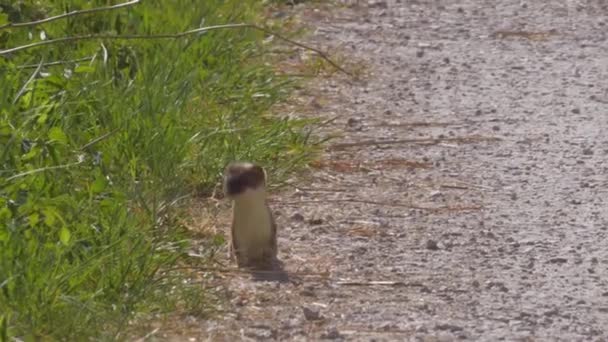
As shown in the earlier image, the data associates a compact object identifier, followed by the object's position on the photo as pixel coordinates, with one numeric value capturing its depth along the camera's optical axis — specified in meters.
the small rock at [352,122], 14.65
